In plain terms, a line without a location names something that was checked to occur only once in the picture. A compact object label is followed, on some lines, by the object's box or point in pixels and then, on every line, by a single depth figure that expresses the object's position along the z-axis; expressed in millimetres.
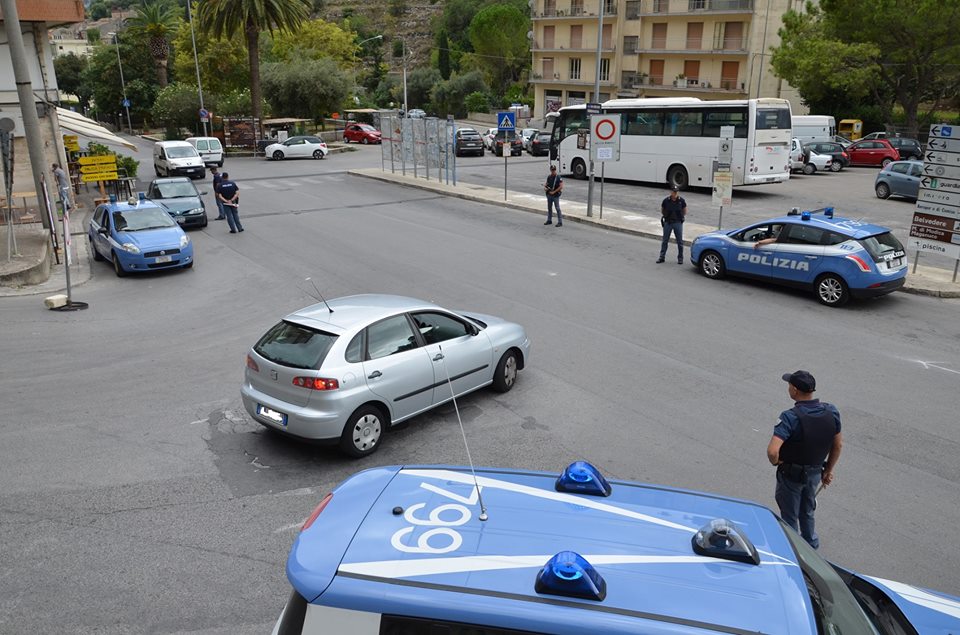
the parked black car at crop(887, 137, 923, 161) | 37825
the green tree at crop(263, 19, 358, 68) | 80312
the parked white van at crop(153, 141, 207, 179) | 33594
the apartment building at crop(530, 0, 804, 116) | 56656
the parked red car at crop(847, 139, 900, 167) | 36691
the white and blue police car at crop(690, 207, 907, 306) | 12984
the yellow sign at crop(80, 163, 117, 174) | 22516
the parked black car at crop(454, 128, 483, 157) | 44094
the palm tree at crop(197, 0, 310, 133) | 44781
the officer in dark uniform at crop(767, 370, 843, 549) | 5469
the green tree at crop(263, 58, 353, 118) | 57344
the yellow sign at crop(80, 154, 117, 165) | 22547
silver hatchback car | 7426
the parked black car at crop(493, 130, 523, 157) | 45188
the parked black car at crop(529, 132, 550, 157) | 43500
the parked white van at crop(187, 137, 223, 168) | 38500
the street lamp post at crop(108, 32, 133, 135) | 75162
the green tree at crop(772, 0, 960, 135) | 39844
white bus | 26328
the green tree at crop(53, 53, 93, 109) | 119375
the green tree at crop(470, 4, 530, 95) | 90500
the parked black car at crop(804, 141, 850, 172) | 35531
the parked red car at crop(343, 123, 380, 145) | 54938
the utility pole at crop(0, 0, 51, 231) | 16969
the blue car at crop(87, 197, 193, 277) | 16062
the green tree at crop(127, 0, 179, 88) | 74688
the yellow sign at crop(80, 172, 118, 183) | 22688
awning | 27516
